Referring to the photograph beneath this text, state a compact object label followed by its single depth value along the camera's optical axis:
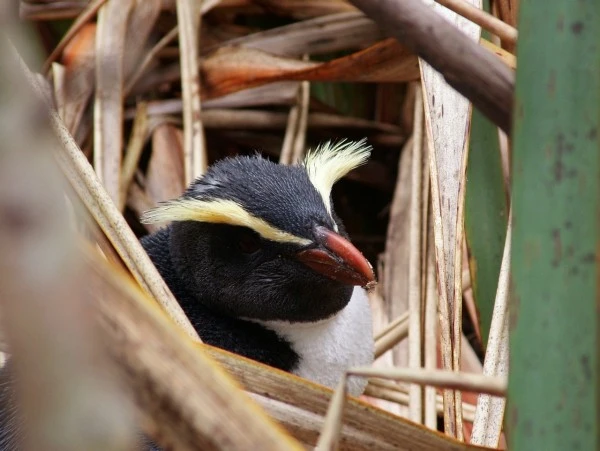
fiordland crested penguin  4.11
